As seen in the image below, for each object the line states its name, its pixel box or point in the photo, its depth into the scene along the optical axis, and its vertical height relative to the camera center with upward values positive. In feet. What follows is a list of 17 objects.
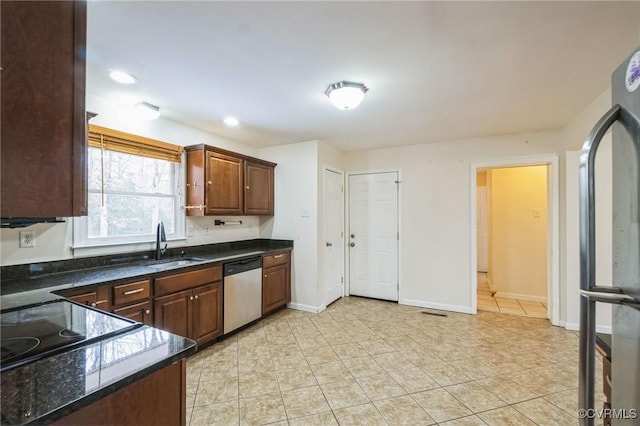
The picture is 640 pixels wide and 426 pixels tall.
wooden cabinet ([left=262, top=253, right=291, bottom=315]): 11.85 -2.97
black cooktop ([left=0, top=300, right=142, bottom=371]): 2.96 -1.49
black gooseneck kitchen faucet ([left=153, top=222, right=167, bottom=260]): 9.41 -0.79
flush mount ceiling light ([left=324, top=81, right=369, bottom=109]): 7.43 +3.29
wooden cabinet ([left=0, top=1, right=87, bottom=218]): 2.37 +0.96
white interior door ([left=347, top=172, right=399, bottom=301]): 14.49 -1.08
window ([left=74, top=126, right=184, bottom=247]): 8.32 +0.82
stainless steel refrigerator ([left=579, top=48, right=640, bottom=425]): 2.43 -0.37
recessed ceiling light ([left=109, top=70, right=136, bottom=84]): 6.97 +3.53
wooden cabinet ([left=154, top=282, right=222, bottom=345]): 8.07 -3.03
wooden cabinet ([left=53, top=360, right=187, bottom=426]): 2.48 -1.85
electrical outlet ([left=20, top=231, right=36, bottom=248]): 6.83 -0.60
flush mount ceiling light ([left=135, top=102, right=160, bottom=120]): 8.79 +3.32
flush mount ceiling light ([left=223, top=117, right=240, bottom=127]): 10.21 +3.51
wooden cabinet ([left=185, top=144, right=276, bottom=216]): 10.58 +1.33
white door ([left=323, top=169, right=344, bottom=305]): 13.88 -1.04
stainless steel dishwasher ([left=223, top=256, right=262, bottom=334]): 10.11 -2.94
